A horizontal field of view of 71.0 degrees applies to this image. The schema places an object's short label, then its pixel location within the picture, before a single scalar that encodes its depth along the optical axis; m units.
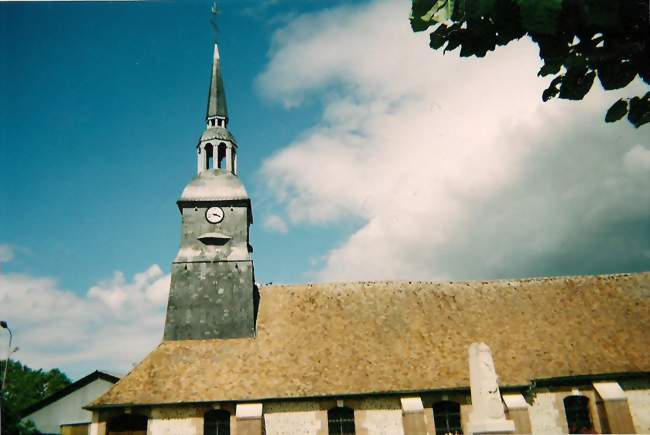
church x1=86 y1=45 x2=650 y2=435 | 17.45
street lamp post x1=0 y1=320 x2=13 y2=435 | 14.56
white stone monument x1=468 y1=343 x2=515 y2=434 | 9.05
